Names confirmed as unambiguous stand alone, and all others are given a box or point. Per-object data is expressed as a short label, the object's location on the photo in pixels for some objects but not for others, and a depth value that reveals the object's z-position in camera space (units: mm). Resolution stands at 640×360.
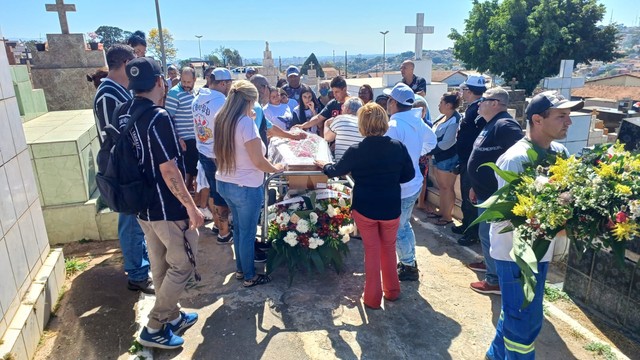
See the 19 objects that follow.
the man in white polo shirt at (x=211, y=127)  4086
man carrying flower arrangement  2566
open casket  3980
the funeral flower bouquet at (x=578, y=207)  2029
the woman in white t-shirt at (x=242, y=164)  3375
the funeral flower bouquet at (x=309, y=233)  3928
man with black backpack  2738
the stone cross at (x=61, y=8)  8203
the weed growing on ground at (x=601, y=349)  3076
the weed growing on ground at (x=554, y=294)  3812
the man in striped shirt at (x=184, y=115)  4957
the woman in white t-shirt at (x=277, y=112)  6391
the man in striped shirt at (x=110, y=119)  3502
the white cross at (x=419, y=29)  11383
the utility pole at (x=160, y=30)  14954
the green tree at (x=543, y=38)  30531
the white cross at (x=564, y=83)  12289
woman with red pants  3309
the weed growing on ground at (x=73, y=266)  4055
